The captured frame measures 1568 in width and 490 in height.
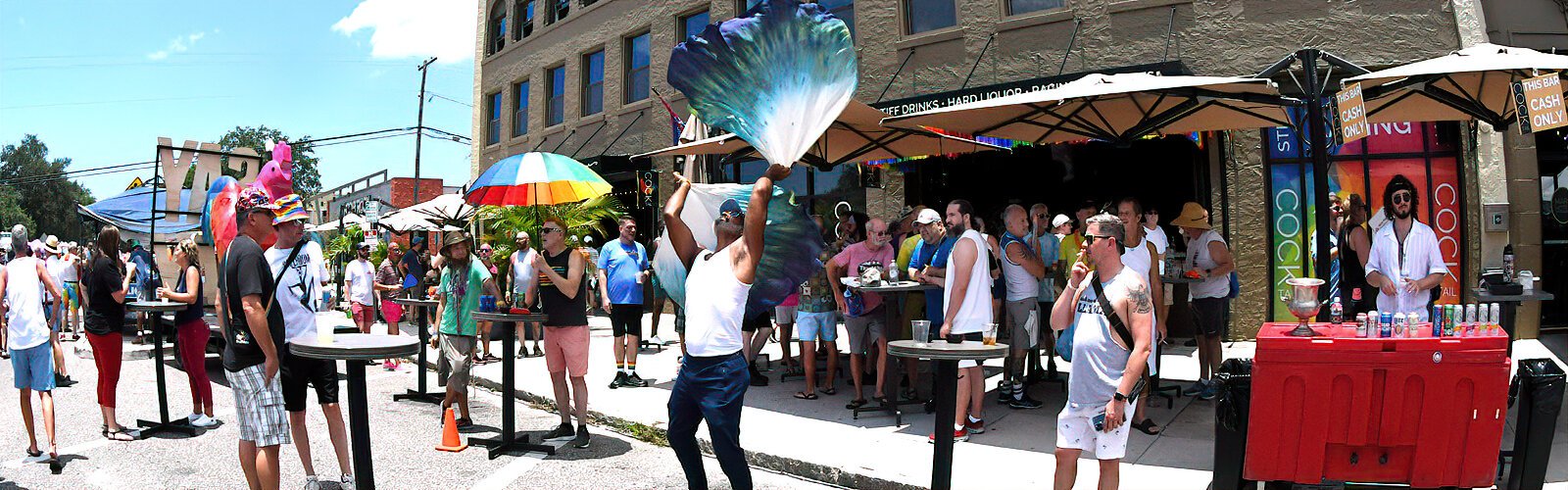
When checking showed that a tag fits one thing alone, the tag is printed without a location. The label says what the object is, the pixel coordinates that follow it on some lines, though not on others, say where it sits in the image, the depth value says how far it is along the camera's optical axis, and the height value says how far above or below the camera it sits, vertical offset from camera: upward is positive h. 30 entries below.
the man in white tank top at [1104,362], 4.19 -0.39
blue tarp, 15.62 +1.12
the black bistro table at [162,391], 7.54 -0.94
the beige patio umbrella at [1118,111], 6.63 +1.34
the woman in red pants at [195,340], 7.51 -0.52
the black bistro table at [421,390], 9.07 -1.12
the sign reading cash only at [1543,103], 5.79 +1.07
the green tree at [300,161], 78.45 +9.67
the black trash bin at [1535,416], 4.62 -0.70
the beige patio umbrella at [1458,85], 6.02 +1.42
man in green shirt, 7.32 -0.32
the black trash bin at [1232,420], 4.68 -0.73
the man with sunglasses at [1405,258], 5.95 +0.11
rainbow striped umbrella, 7.43 +0.78
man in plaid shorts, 4.79 -0.42
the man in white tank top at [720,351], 4.23 -0.34
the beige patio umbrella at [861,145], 9.56 +1.41
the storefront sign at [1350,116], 6.05 +1.04
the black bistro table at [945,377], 4.46 -0.50
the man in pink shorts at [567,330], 6.93 -0.41
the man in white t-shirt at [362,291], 12.52 -0.21
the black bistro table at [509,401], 6.60 -0.90
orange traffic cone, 6.91 -1.17
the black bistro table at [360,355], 4.34 -0.37
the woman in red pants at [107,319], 7.33 -0.35
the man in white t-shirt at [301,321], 5.16 -0.26
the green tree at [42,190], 76.88 +7.05
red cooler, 4.42 -0.64
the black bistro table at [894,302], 7.09 -0.22
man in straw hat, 7.66 -0.13
